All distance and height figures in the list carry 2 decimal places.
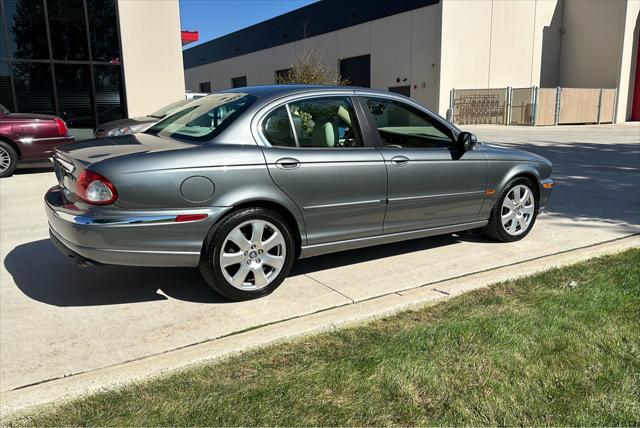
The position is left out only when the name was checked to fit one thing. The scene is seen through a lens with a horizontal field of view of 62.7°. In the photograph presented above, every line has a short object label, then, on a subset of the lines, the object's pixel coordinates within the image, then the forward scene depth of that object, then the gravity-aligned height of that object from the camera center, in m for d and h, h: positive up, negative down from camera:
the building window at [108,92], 14.99 +0.41
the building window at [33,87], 14.07 +0.55
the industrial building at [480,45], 32.84 +3.76
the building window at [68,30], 14.23 +2.10
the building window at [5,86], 13.86 +0.58
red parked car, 9.73 -0.55
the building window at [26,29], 13.70 +2.06
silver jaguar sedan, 3.57 -0.60
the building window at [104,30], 14.71 +2.12
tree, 16.91 +0.98
